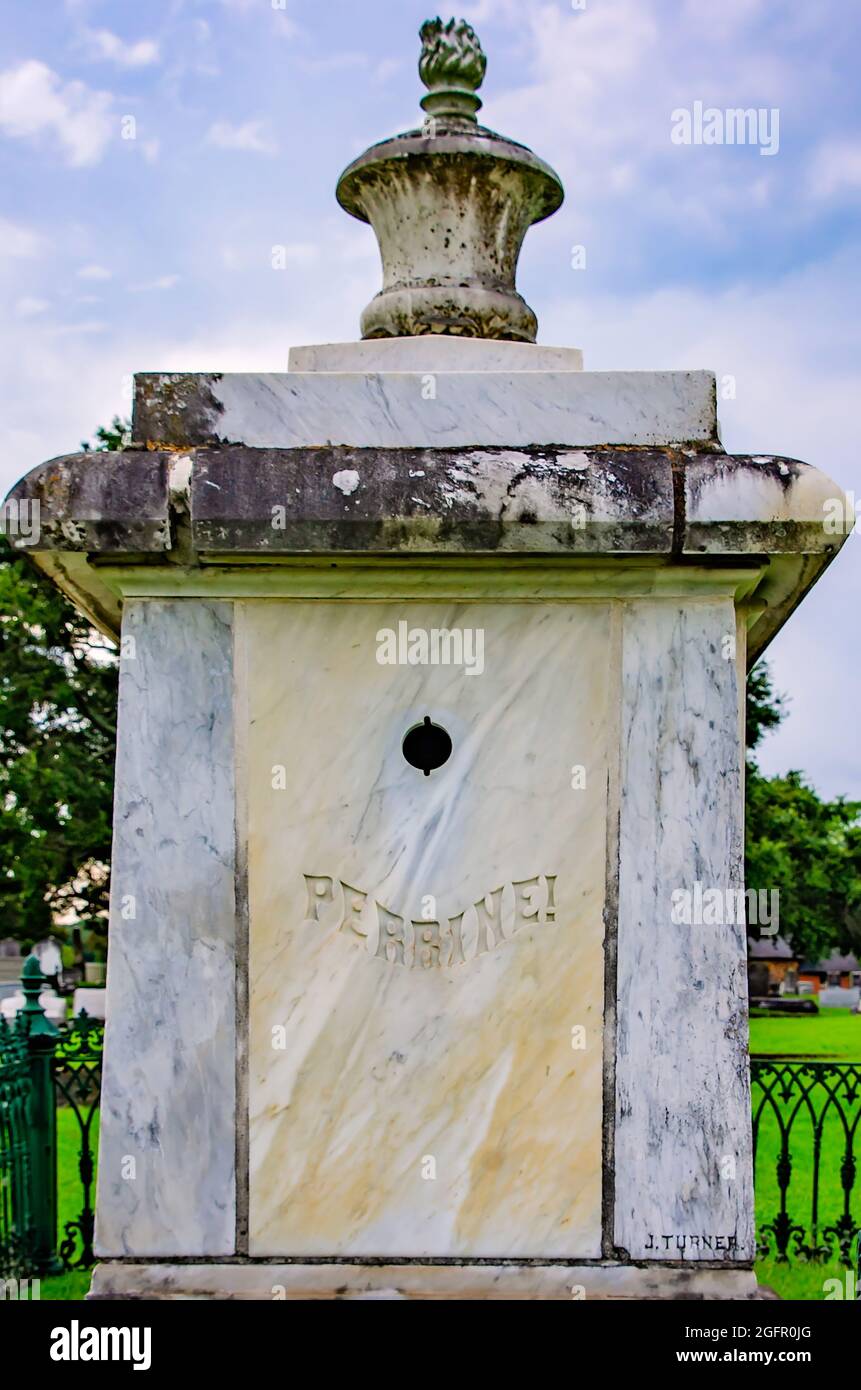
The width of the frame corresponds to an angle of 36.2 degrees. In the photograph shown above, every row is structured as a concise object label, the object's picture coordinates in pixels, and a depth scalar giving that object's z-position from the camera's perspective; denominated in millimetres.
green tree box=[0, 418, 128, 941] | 23609
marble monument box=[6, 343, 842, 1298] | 2783
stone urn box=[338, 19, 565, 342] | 3359
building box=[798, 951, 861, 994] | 49406
